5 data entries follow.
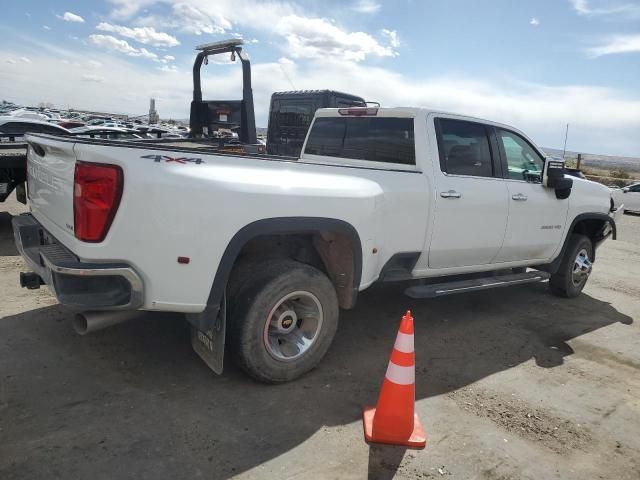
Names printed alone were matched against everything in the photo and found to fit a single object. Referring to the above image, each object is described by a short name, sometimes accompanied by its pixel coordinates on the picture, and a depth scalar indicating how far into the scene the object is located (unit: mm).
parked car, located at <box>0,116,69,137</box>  11883
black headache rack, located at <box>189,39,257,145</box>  6770
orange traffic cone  2936
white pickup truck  2711
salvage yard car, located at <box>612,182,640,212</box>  17781
